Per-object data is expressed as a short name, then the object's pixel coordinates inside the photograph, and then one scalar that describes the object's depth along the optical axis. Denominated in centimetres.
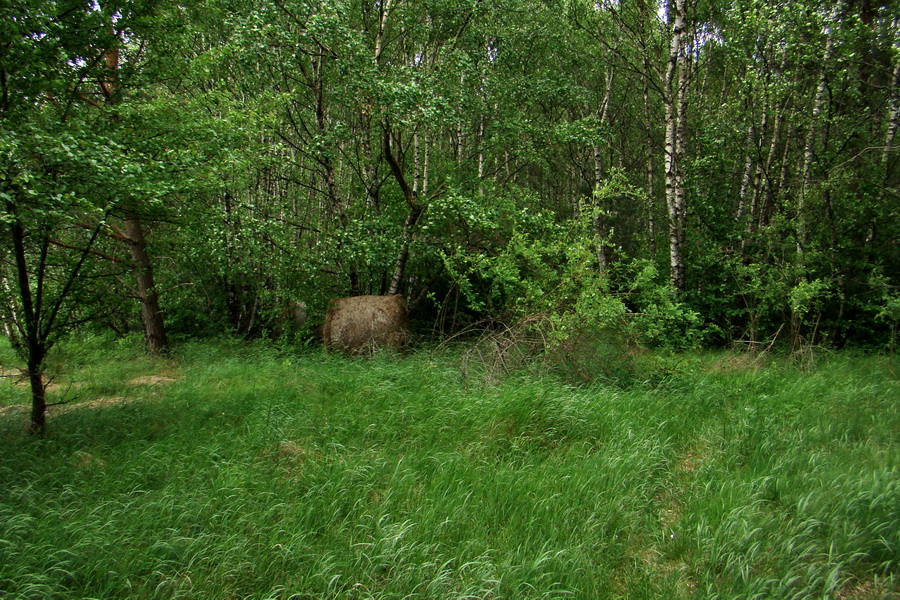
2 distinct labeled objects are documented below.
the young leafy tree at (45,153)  386
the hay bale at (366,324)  958
